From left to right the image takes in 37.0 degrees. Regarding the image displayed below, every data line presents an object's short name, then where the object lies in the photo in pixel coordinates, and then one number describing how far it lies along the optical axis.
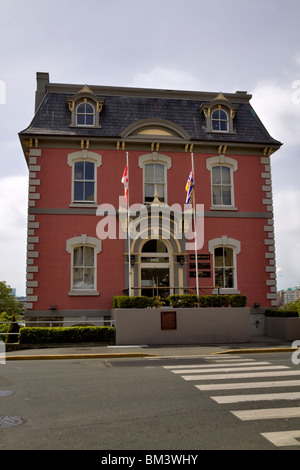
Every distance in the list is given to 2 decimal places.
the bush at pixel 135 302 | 17.28
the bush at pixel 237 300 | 18.14
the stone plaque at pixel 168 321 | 17.20
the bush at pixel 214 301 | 18.03
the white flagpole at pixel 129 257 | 18.23
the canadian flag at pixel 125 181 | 18.73
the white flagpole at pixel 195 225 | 18.78
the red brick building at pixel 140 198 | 19.89
